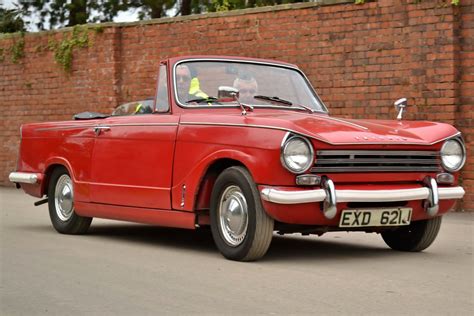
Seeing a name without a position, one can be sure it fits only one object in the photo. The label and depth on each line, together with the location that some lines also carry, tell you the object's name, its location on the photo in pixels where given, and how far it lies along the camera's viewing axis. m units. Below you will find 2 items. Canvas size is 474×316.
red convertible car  8.82
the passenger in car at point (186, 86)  10.57
